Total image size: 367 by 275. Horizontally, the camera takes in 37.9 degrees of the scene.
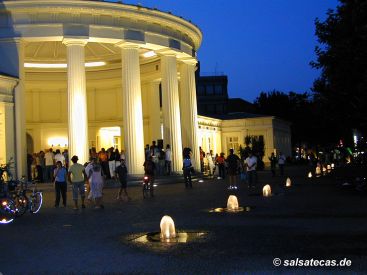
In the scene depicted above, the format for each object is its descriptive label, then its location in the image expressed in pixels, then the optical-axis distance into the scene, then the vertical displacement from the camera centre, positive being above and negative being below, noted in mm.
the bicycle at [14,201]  13728 -811
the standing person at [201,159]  36450 +252
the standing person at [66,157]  27803 +671
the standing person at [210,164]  35969 -90
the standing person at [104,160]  27578 +397
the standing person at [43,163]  28414 +373
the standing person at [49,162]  28391 +431
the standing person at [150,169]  20231 -128
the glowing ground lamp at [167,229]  10211 -1229
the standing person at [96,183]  16922 -474
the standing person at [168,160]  30428 +272
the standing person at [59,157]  27688 +655
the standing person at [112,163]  28061 +227
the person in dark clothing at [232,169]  22641 -306
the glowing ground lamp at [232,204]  14770 -1169
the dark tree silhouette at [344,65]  18453 +3428
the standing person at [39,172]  27719 -70
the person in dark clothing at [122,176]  19266 -332
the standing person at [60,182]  17766 -409
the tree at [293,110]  74438 +7468
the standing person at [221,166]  31984 -218
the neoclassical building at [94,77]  25984 +5599
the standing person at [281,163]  34062 -226
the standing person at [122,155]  27531 +614
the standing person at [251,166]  22944 -231
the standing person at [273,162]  33281 -136
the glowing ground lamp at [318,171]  34819 -862
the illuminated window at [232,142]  57703 +2144
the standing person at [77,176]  17141 -242
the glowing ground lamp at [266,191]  18919 -1104
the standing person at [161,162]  30312 +169
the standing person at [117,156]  28281 +558
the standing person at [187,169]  24312 -231
